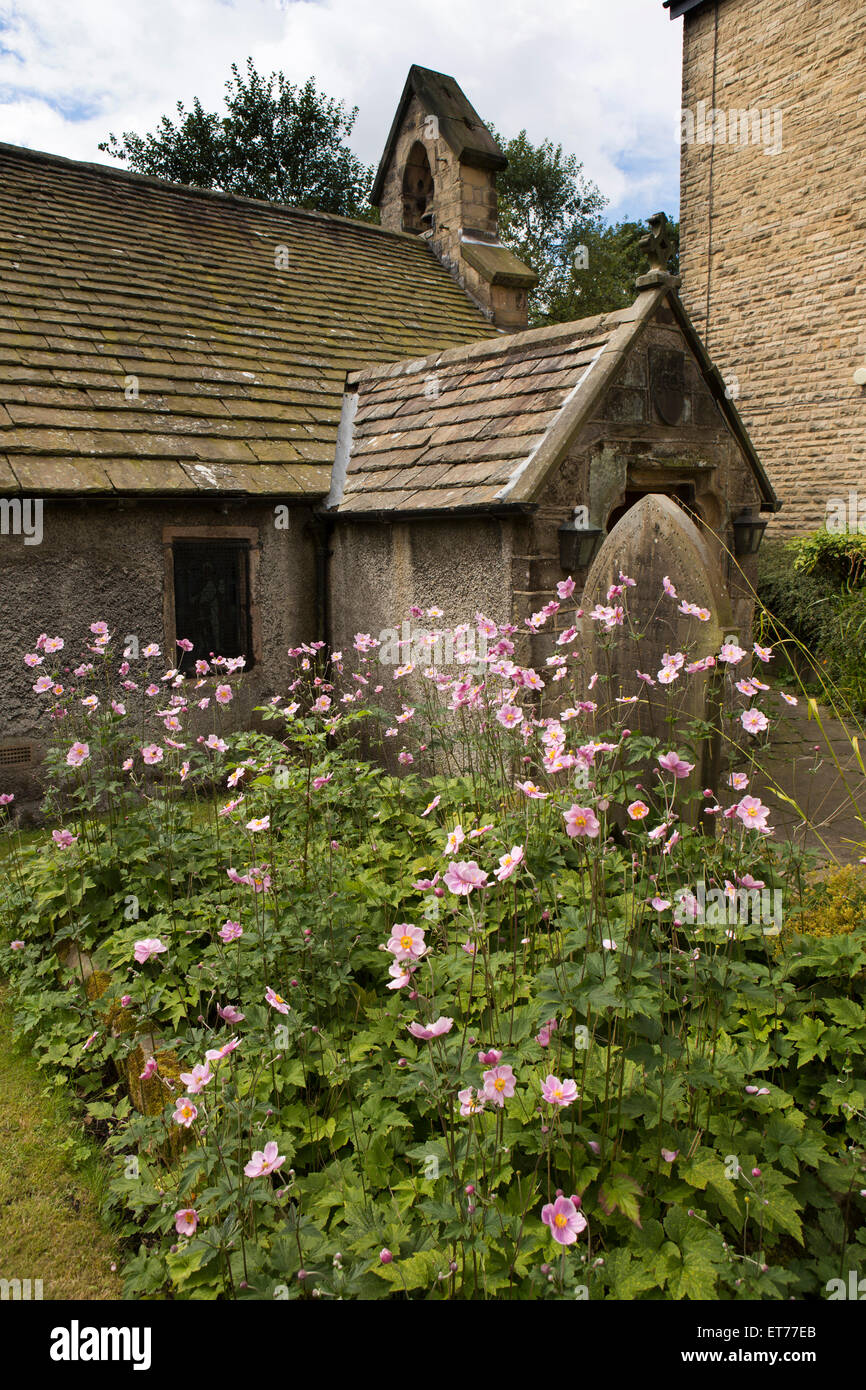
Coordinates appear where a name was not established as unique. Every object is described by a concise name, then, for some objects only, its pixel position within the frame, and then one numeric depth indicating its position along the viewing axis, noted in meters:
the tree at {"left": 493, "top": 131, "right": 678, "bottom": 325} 29.45
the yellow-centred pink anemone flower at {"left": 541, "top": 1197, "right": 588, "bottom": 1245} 1.67
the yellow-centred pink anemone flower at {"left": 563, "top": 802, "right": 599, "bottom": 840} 2.21
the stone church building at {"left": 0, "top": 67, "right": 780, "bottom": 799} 6.00
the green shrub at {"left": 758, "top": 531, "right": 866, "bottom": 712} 10.75
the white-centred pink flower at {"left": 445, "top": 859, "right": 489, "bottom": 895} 1.97
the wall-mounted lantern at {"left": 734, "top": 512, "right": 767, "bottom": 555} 7.21
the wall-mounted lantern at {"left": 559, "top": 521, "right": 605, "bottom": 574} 5.89
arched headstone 4.05
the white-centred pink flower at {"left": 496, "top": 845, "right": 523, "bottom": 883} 1.97
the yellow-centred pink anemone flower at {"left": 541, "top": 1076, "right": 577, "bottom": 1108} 1.82
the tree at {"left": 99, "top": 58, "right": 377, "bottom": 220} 27.00
